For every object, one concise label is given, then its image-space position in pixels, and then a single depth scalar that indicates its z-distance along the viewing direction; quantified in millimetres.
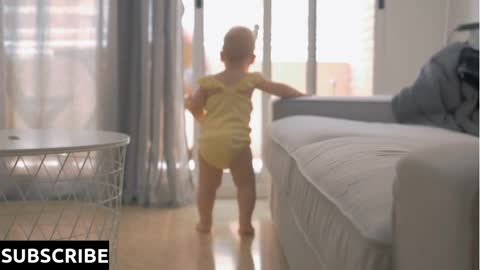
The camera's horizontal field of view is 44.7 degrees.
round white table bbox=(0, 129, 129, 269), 1160
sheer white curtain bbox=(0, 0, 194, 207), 2586
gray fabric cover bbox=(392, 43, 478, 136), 1901
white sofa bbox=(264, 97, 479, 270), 540
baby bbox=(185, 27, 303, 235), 2129
